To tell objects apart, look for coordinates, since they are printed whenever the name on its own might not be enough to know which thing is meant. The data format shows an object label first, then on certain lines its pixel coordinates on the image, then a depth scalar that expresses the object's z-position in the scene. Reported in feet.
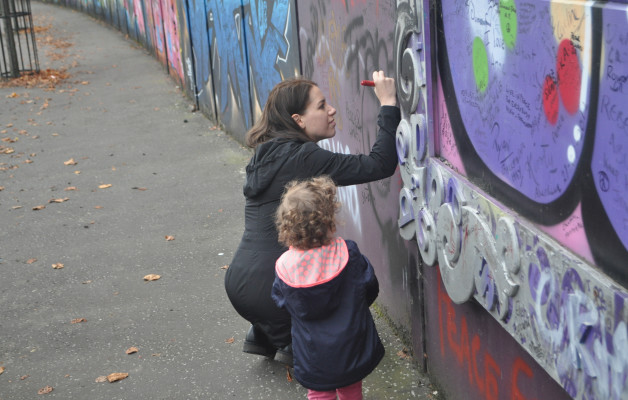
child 10.07
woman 11.68
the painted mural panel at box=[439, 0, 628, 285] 6.56
